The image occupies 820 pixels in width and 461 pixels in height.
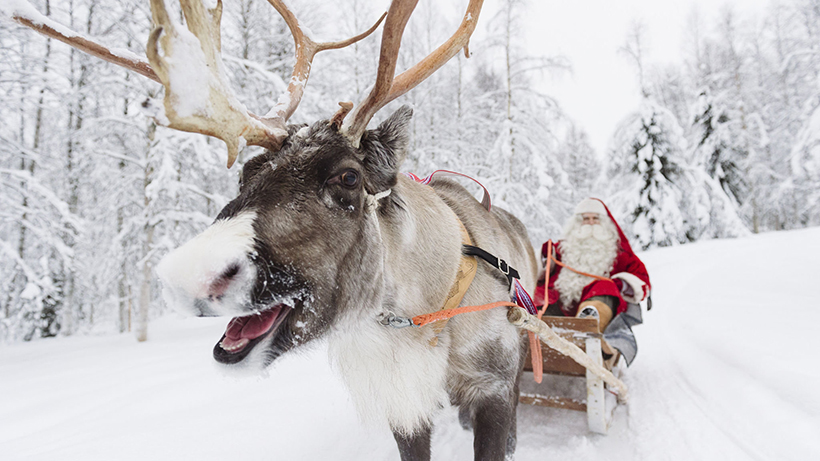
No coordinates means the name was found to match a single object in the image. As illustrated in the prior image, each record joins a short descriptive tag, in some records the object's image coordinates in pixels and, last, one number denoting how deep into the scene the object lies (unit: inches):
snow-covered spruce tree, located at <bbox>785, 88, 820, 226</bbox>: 300.8
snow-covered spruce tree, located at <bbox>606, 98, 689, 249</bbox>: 612.1
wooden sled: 113.1
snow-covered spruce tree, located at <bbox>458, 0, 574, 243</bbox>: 403.9
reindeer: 47.3
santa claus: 143.7
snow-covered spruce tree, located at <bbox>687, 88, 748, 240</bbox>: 669.9
